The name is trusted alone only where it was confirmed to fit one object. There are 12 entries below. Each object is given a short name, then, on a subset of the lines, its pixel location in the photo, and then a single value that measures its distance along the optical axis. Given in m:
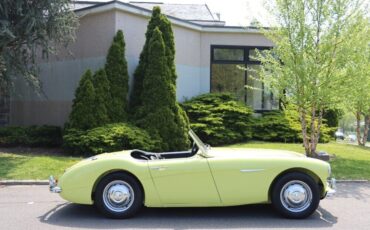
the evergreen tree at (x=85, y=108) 12.68
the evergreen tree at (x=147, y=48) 13.78
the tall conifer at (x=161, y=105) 12.73
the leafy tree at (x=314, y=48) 11.31
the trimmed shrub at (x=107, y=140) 11.90
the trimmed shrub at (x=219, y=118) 15.38
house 14.45
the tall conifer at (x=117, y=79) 13.30
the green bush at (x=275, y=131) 16.52
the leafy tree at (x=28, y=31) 11.64
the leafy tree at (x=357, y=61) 11.25
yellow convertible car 6.22
